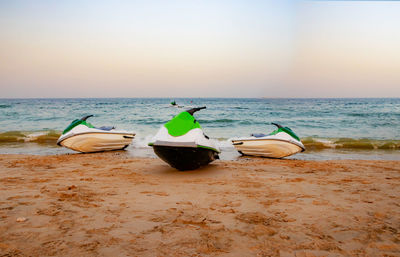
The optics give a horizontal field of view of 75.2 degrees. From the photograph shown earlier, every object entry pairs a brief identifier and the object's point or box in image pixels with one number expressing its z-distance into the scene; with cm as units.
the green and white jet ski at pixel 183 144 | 457
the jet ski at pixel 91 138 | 762
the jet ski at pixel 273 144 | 741
